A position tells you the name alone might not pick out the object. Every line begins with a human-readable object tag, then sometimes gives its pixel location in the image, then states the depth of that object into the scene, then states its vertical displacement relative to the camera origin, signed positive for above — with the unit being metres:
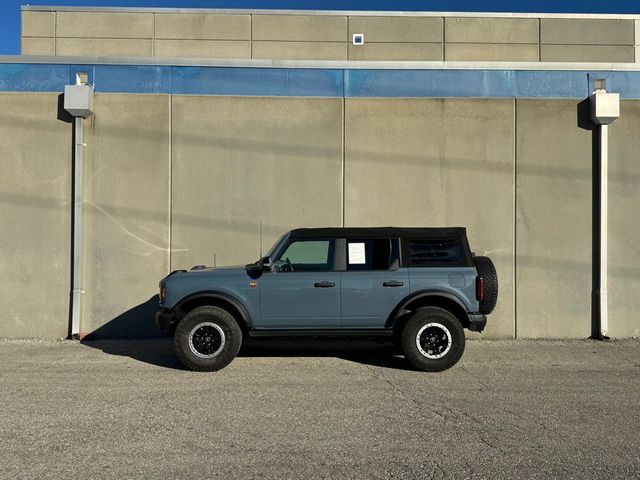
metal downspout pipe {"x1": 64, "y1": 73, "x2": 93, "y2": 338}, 9.12 +1.08
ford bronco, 6.75 -0.71
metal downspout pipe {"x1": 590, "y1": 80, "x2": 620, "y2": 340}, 9.20 +0.49
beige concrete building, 9.33 +1.33
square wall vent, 11.82 +4.53
